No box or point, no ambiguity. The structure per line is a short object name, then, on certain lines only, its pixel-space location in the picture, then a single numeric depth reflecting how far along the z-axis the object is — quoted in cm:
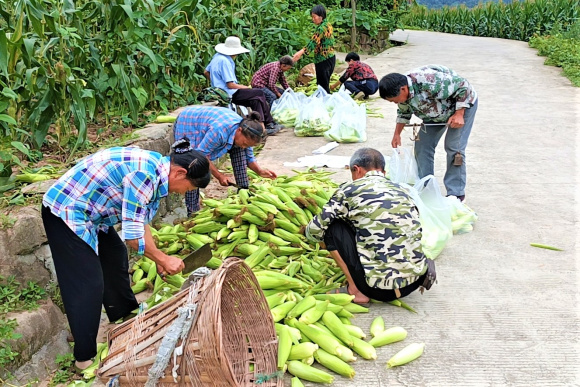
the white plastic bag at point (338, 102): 782
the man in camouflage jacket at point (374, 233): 340
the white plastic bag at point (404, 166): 519
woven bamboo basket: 229
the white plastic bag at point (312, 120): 805
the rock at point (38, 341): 312
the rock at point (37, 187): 382
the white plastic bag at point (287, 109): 876
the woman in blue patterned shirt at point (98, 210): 287
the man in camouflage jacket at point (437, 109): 468
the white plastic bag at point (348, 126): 757
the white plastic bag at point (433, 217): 426
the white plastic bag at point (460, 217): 472
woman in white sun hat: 726
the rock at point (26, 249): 339
